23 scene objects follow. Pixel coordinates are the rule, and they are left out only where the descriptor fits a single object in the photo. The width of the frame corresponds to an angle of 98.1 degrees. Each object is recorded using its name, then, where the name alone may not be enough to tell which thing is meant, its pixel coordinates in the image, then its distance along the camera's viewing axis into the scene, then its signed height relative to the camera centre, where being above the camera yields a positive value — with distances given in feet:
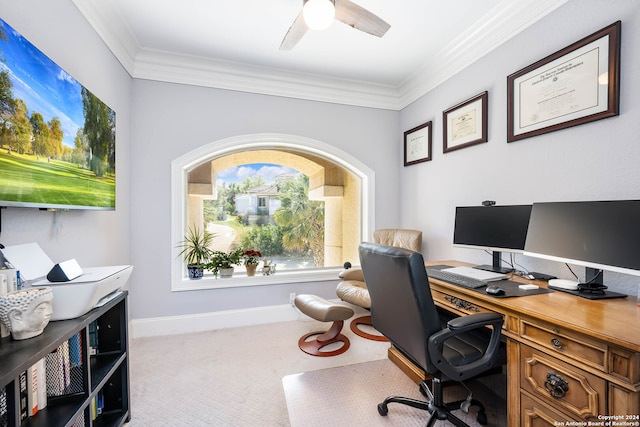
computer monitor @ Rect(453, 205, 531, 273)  6.27 -0.46
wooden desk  3.16 -1.90
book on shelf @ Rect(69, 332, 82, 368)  4.10 -2.10
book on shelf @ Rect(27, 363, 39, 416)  3.41 -2.28
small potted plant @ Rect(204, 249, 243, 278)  9.80 -1.89
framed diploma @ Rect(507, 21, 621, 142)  5.12 +2.58
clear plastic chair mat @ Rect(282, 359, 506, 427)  5.43 -4.11
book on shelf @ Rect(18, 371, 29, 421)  3.34 -2.31
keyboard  5.46 -1.47
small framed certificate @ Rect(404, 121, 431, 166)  10.07 +2.52
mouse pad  4.85 -1.47
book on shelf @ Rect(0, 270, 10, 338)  3.15 -0.94
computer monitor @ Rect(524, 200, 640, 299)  4.26 -0.46
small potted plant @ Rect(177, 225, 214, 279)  9.68 -1.48
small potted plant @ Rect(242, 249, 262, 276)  10.25 -1.88
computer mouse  4.80 -1.41
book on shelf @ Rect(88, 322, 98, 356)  5.06 -2.35
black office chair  4.24 -1.94
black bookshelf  2.70 -2.45
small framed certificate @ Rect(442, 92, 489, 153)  7.82 +2.63
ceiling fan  5.32 +4.09
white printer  3.70 -1.02
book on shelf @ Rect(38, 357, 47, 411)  3.57 -2.31
